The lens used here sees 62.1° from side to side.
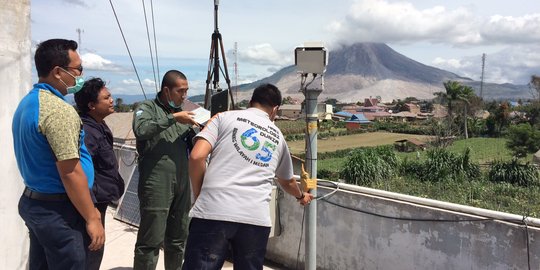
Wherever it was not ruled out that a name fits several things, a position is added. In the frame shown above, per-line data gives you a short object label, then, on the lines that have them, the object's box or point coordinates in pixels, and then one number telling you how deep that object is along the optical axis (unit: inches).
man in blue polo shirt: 75.1
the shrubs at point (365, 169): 852.6
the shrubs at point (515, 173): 875.2
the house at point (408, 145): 2009.1
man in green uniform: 118.8
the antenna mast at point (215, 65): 168.4
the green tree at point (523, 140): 1530.5
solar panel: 214.5
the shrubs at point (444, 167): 895.7
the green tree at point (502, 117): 2529.5
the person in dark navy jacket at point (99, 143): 101.8
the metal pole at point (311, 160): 117.6
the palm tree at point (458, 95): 2509.8
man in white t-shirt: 88.9
